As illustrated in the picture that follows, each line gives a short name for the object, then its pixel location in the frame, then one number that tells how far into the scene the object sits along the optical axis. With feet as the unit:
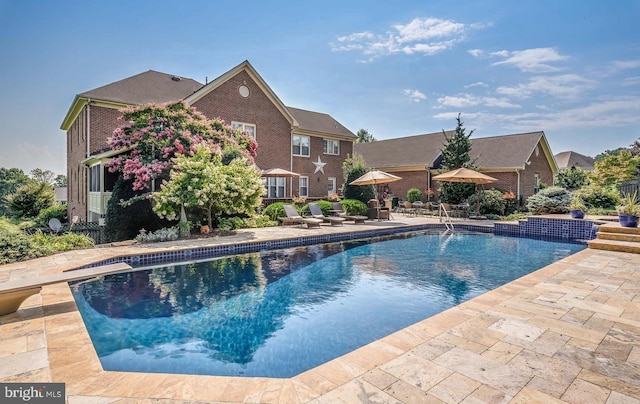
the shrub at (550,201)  55.98
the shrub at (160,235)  35.40
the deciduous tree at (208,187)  36.52
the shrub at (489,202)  65.10
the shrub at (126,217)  39.27
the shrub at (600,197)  58.03
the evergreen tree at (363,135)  203.69
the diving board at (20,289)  14.58
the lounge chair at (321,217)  51.94
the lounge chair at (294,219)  48.03
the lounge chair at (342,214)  54.95
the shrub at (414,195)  81.76
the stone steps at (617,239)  30.52
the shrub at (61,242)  29.71
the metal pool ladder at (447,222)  53.05
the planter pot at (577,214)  45.32
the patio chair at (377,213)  59.88
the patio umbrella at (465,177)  56.59
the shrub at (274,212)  53.83
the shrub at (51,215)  73.72
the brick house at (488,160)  74.08
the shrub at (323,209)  57.26
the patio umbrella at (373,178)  55.62
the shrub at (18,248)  25.82
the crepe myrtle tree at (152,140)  39.68
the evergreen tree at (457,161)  69.92
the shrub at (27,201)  79.77
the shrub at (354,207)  59.82
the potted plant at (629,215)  34.09
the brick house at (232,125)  52.21
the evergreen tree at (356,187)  63.46
